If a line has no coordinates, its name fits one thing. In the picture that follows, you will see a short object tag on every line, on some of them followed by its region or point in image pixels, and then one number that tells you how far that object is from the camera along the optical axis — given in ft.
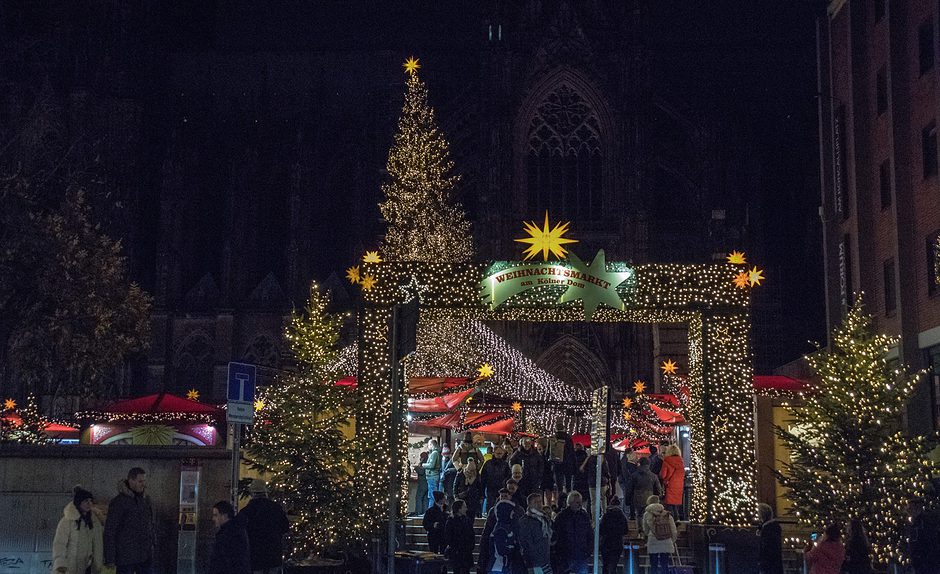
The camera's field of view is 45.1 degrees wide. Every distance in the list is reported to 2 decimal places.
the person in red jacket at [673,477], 68.23
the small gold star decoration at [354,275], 65.10
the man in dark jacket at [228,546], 35.27
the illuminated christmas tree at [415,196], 112.68
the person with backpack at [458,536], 54.08
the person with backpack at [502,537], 45.16
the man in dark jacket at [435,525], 60.03
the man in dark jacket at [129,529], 41.65
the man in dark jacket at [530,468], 70.64
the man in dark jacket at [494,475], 68.54
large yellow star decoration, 62.64
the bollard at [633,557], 59.67
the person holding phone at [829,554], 43.52
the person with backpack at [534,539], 44.04
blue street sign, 44.11
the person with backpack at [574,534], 49.24
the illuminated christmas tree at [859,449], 59.16
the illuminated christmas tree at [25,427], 74.13
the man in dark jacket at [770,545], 47.93
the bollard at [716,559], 61.31
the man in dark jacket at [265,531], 42.93
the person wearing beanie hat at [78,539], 40.52
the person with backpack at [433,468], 75.72
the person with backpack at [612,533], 53.67
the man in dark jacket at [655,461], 73.56
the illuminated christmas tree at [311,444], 59.21
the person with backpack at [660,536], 52.37
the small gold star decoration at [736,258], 64.68
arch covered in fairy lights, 64.18
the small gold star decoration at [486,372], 91.57
